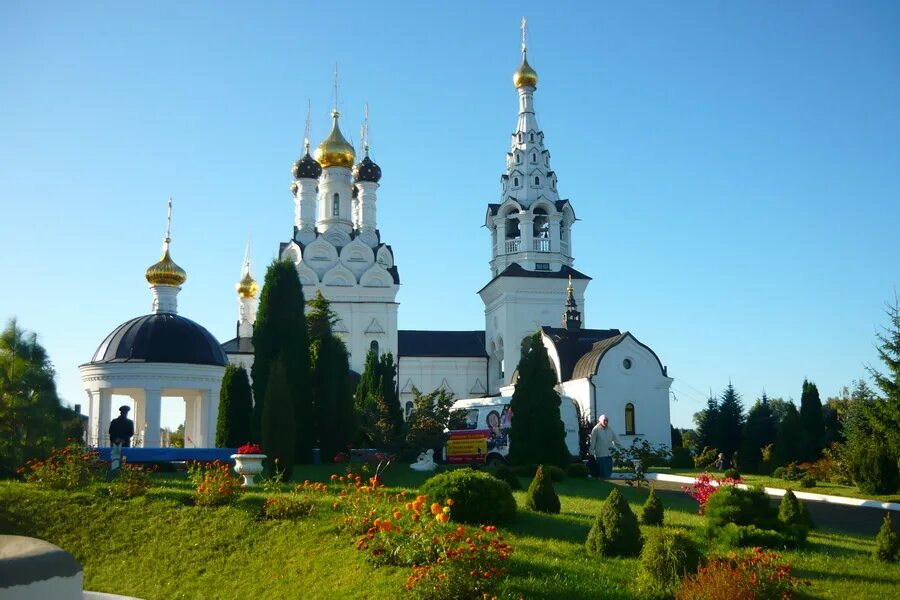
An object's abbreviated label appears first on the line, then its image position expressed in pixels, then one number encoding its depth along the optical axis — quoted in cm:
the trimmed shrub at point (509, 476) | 1672
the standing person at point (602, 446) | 2145
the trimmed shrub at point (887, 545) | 1080
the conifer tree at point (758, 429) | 3367
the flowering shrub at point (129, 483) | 1451
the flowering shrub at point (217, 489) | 1366
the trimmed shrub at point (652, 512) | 1294
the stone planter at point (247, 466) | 1572
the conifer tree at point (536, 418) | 2297
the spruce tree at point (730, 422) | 3788
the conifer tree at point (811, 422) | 2962
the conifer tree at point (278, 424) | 1764
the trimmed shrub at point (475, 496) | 1207
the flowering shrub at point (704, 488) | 1317
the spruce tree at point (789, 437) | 2920
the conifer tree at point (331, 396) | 2356
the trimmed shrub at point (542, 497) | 1376
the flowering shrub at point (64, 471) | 1500
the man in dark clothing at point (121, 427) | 1995
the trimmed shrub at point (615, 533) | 1091
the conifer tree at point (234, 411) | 2352
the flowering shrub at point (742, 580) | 870
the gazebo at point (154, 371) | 2822
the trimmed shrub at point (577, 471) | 2177
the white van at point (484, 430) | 2512
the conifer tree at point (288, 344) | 2248
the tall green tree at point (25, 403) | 1736
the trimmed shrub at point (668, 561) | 947
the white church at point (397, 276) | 5572
